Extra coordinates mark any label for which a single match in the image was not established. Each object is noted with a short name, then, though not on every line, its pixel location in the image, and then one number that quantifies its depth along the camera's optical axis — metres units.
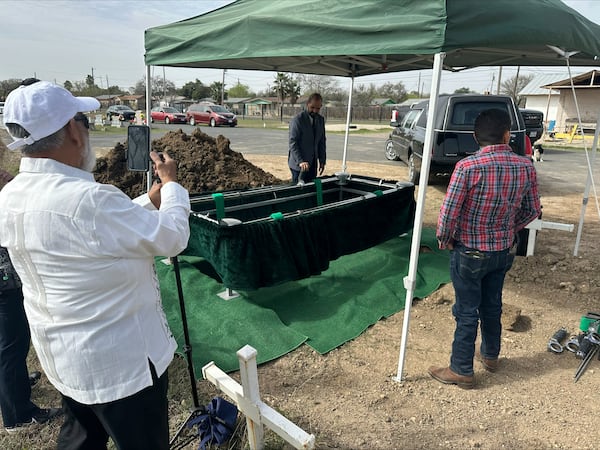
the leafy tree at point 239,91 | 84.70
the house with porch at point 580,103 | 25.53
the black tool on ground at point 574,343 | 3.09
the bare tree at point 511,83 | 49.88
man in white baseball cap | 1.21
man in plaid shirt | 2.42
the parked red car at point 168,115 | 28.73
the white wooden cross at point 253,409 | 1.83
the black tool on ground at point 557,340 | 3.13
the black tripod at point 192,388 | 2.18
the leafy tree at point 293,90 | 51.91
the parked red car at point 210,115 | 27.80
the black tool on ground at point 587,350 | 2.98
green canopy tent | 2.32
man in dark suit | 5.60
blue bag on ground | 2.17
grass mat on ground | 3.22
